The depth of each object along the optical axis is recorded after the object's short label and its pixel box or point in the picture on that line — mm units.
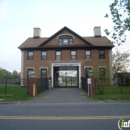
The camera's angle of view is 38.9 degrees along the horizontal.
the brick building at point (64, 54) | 31578
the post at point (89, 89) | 18461
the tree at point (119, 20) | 17822
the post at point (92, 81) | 18625
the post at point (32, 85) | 18672
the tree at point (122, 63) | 44375
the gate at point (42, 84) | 21672
